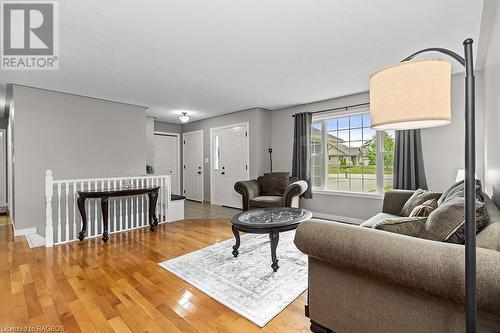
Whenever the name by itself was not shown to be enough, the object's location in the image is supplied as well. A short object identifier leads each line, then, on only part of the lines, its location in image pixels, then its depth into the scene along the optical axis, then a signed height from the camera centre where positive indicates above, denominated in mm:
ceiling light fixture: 5427 +1085
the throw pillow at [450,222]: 1221 -302
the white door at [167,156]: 6855 +291
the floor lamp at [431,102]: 875 +263
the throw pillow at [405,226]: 1371 -351
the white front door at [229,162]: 5730 +89
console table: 3420 -434
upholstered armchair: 4121 -466
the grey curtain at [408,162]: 3621 +40
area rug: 1882 -1062
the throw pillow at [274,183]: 4684 -353
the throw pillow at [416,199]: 2584 -379
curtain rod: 4210 +1048
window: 4134 +189
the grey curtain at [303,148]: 4832 +342
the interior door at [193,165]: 6809 +28
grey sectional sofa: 1003 -537
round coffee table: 2453 -604
